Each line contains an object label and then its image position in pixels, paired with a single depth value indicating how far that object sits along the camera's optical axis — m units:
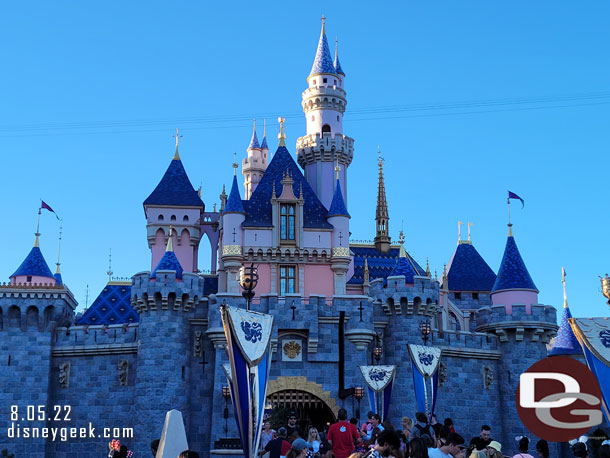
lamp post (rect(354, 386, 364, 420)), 24.52
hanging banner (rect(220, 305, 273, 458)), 13.96
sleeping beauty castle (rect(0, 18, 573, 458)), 25.06
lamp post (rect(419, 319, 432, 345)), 26.03
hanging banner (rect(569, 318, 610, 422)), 12.68
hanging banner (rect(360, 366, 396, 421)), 22.02
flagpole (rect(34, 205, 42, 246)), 30.87
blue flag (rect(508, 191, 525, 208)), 33.94
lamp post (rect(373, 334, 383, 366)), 25.95
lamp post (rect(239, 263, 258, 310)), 17.26
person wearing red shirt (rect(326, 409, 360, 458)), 13.03
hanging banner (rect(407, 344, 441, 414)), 21.27
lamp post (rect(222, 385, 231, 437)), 24.14
